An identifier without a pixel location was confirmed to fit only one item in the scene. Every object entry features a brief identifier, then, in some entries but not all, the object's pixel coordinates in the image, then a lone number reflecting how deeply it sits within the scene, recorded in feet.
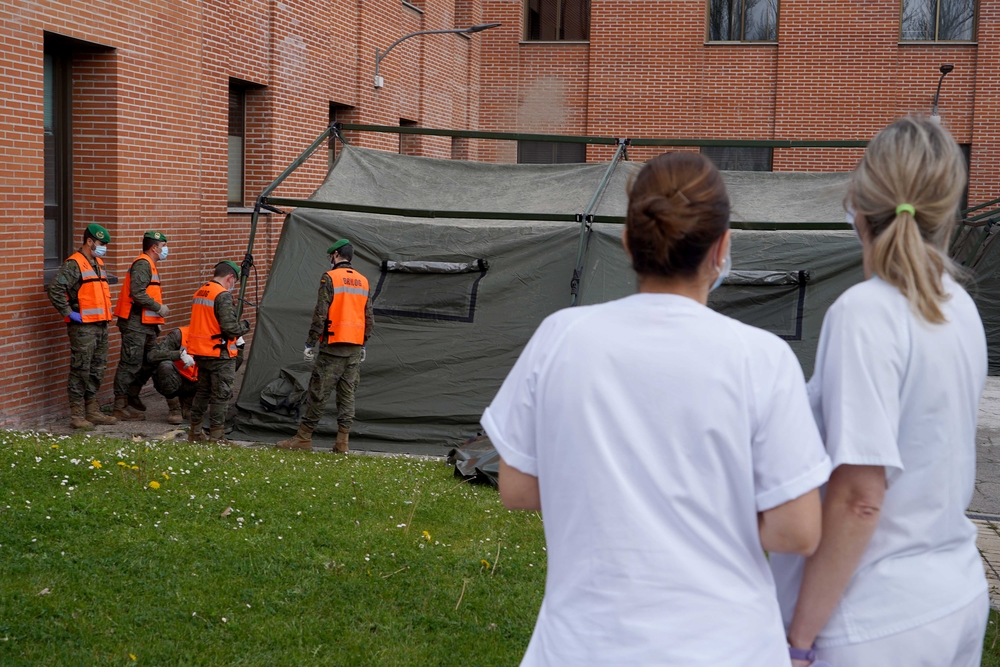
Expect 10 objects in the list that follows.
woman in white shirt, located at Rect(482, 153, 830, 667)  5.67
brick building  32.32
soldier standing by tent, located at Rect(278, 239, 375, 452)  29.55
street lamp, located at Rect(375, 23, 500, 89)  58.68
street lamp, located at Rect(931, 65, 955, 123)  61.05
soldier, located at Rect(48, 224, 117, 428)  31.14
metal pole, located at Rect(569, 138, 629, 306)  30.58
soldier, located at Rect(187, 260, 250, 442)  30.30
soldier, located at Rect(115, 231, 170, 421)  33.78
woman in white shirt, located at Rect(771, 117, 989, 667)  6.13
